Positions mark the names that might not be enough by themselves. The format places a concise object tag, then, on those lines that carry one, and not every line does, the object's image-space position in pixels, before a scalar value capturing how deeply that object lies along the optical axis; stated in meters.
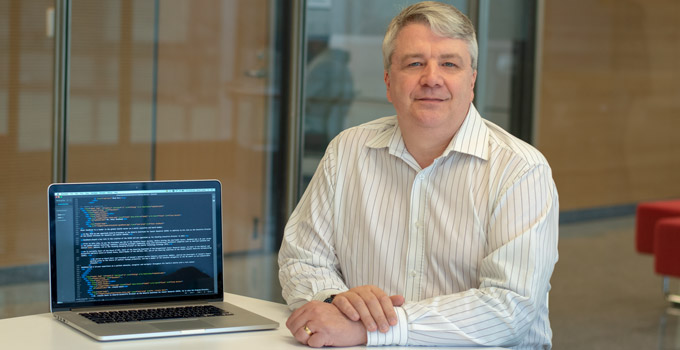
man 1.86
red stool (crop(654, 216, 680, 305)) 4.20
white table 1.67
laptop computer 1.88
